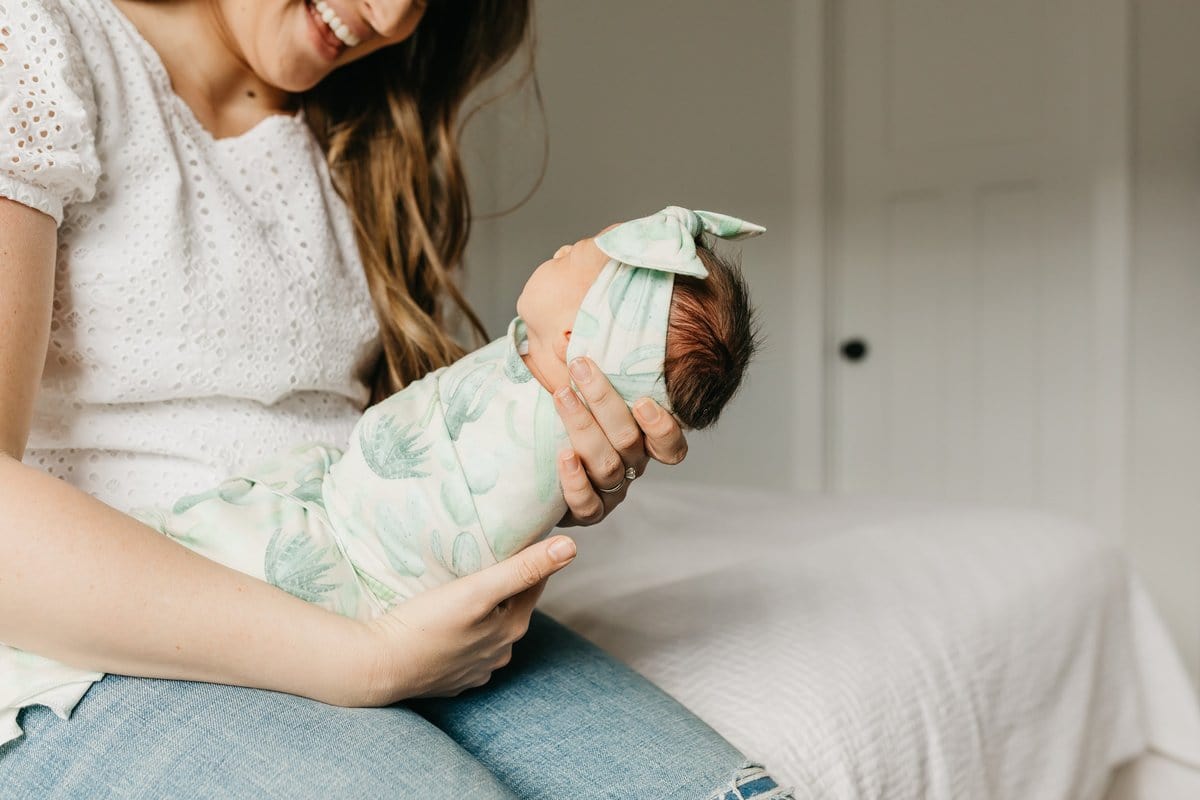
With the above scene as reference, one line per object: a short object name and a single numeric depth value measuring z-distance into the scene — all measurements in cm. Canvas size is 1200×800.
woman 66
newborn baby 75
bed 97
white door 287
